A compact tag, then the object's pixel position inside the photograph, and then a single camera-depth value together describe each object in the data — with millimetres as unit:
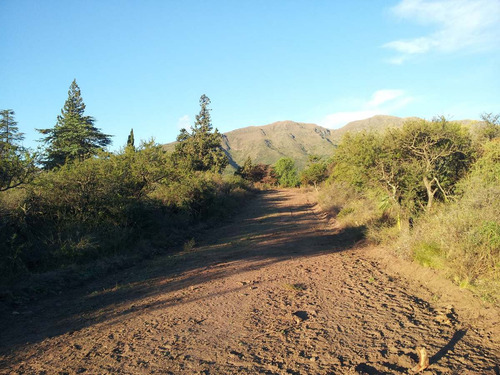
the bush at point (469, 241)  6023
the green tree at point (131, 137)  27844
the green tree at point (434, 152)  10086
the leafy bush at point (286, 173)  66669
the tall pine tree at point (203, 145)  36781
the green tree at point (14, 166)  8133
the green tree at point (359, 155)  10953
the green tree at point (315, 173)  45562
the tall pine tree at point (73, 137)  33031
